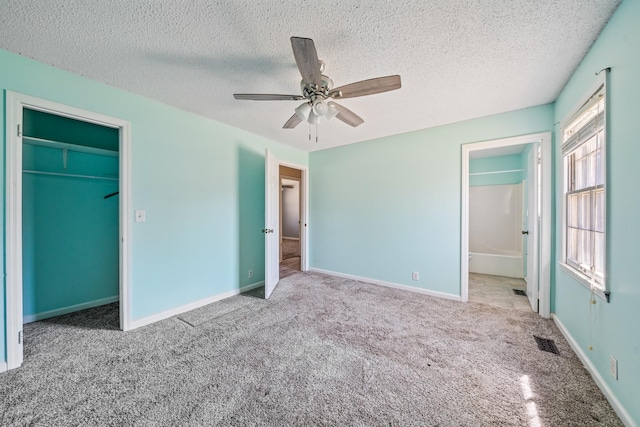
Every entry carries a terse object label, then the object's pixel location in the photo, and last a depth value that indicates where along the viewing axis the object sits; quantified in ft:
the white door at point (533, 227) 8.77
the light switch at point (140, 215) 7.92
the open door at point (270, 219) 10.51
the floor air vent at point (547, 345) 6.54
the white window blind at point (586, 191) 5.45
